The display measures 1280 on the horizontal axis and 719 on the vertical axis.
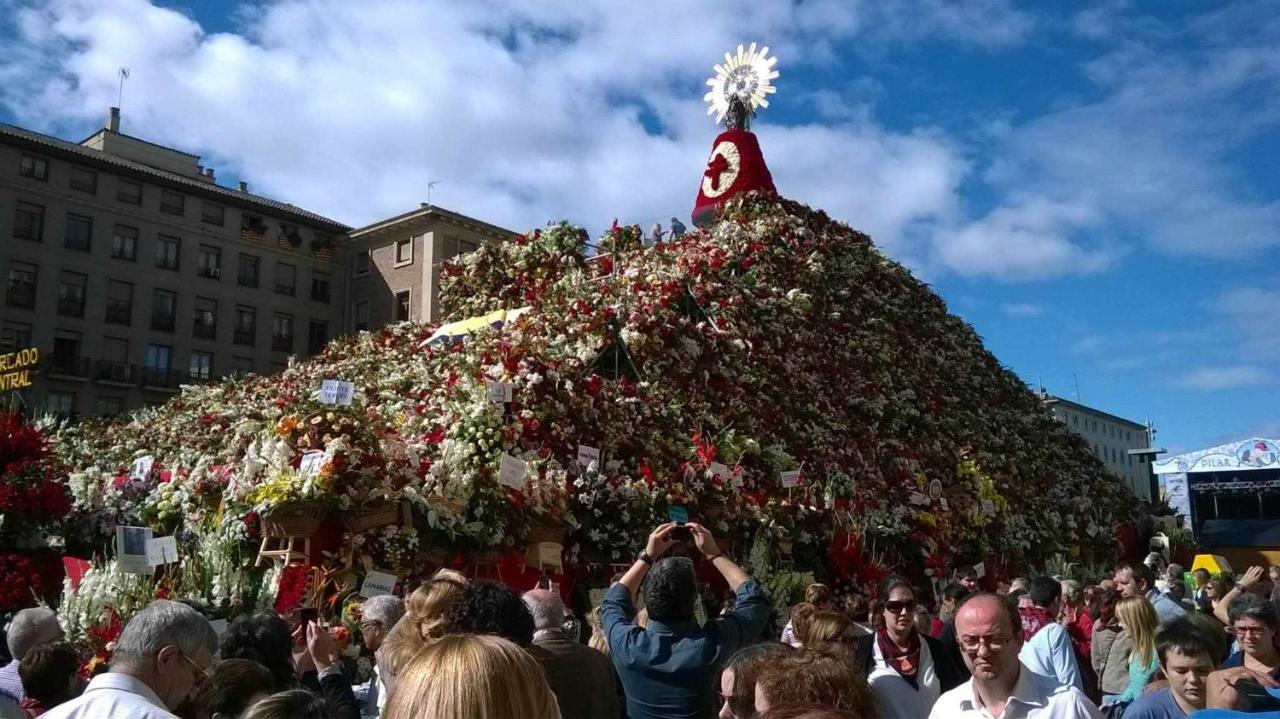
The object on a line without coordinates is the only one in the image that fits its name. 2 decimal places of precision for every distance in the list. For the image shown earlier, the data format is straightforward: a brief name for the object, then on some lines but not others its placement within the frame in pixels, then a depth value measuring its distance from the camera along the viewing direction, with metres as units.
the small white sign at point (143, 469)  10.83
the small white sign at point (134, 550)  7.97
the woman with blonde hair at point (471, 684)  2.01
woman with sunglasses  4.89
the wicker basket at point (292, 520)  8.60
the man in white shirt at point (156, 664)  3.21
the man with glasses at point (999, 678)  3.62
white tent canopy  41.16
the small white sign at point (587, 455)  11.30
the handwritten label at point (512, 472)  9.98
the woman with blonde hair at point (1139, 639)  5.78
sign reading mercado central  16.02
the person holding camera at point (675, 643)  4.31
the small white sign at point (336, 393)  9.69
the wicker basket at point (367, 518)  9.00
